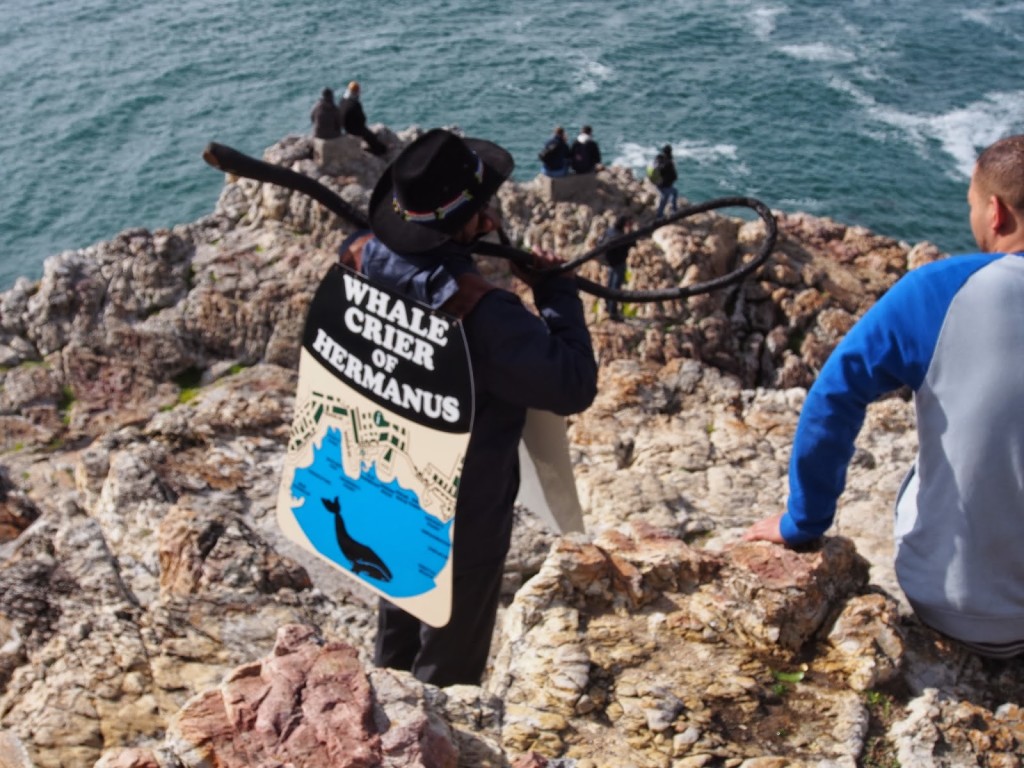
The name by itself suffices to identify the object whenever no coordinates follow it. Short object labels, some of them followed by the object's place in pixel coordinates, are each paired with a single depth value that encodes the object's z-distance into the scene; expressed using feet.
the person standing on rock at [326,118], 62.75
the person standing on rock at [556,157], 64.64
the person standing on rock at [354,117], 62.64
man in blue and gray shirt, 12.07
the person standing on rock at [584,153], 65.82
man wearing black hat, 14.40
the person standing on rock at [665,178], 63.16
